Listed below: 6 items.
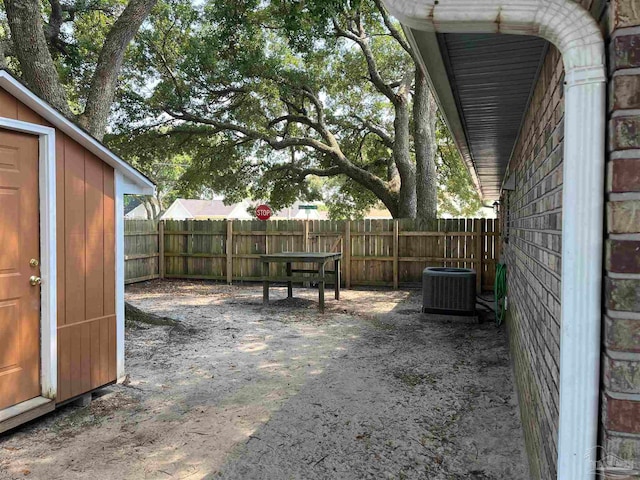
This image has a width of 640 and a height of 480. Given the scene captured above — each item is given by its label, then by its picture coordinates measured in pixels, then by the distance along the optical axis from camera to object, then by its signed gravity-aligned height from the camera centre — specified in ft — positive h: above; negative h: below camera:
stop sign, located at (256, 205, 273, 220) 42.34 +1.51
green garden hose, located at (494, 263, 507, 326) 23.90 -3.14
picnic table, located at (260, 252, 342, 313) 28.68 -2.38
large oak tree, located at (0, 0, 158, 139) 20.02 +7.95
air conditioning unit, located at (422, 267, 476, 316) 24.90 -3.26
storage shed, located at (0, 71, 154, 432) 11.39 -0.80
